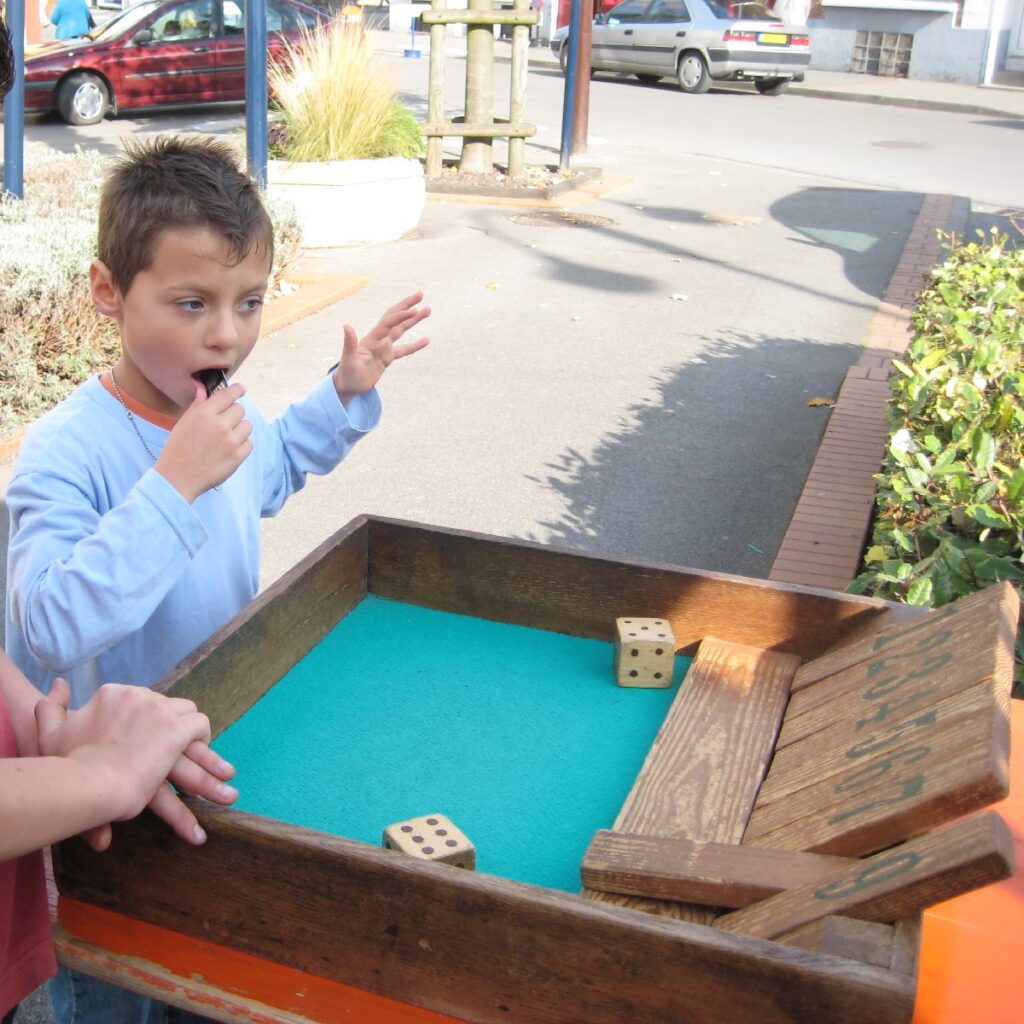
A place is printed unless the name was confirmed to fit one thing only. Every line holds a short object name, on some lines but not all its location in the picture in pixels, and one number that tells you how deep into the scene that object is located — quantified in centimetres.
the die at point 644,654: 202
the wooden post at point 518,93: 1259
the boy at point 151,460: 165
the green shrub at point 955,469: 288
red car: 1648
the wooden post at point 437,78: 1200
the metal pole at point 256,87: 900
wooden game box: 123
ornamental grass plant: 1021
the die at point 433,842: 146
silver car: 2248
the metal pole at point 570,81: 1350
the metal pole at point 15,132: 763
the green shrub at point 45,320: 565
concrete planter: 971
